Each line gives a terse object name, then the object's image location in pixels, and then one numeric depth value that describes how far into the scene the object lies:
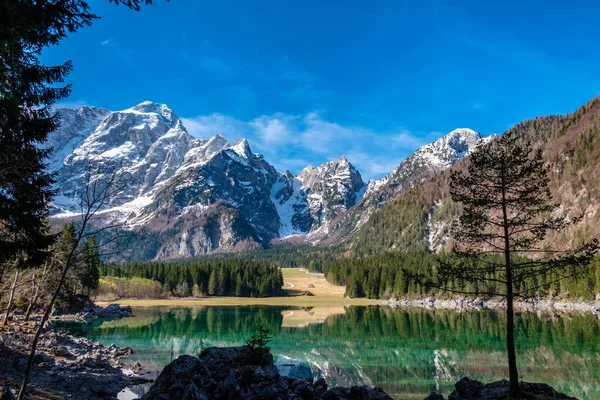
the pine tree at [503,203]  21.92
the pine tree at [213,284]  145.25
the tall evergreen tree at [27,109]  11.25
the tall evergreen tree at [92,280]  80.26
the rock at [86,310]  74.94
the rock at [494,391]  20.22
